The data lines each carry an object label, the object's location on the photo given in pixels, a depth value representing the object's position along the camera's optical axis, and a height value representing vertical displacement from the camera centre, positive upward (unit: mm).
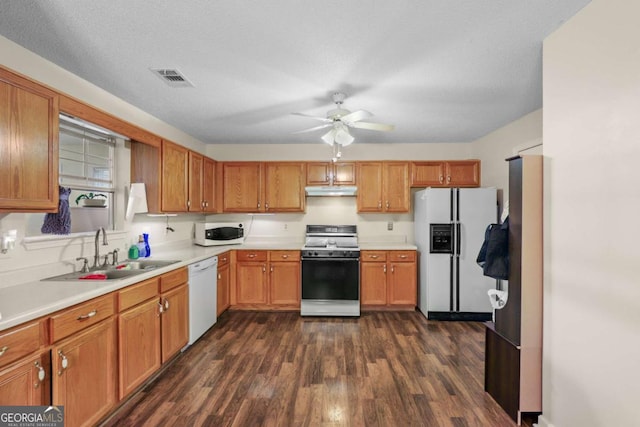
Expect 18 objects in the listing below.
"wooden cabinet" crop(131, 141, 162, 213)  2924 +414
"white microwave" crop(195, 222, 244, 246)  4031 -323
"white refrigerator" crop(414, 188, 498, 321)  3730 -527
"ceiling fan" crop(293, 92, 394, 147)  2559 +801
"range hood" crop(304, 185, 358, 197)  4293 +330
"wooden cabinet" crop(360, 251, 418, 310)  4043 -944
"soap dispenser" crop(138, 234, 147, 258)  2971 -408
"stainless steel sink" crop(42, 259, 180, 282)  2090 -504
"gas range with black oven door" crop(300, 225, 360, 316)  3875 -966
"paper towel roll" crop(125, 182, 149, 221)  2794 +110
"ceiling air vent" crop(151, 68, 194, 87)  2262 +1118
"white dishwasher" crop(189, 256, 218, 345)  2973 -964
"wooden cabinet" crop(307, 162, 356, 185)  4359 +596
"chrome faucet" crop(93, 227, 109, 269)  2431 -342
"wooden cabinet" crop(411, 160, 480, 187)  4266 +578
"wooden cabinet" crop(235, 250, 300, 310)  4070 -986
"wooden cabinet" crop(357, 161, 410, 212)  4324 +381
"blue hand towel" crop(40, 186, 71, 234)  2064 -61
